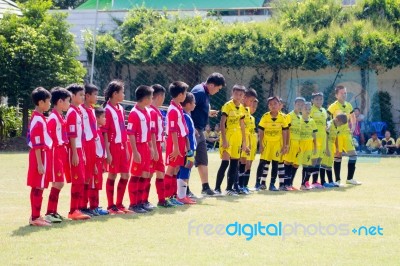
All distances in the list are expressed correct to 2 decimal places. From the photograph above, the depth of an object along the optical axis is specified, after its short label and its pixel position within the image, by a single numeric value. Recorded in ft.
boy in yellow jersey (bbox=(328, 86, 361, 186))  50.44
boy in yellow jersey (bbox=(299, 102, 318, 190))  49.01
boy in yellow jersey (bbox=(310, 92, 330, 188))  49.67
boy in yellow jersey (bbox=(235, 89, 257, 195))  45.34
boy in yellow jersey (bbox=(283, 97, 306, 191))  48.30
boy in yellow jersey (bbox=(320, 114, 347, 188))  50.06
